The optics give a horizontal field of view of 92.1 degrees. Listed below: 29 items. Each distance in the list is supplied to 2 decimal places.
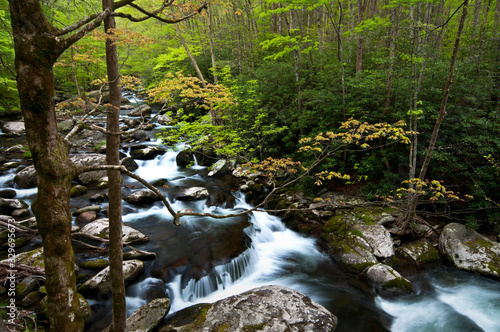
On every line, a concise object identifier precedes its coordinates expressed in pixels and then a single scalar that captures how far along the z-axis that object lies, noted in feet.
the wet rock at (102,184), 31.99
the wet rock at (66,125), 51.37
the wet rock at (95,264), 19.01
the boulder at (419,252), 21.97
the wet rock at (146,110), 62.93
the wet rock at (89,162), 33.18
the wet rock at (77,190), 29.76
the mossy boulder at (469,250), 20.27
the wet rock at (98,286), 16.79
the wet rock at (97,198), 28.66
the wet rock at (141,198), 29.71
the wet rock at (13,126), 47.65
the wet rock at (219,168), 39.72
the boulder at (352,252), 21.33
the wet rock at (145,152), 43.04
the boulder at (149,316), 14.35
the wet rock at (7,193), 27.76
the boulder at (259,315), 13.56
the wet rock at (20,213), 24.21
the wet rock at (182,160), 43.01
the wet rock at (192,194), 31.83
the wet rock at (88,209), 25.20
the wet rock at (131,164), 38.32
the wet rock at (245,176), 36.32
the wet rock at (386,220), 25.04
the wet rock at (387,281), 18.90
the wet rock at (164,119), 58.92
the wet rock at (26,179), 30.35
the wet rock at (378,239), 22.15
